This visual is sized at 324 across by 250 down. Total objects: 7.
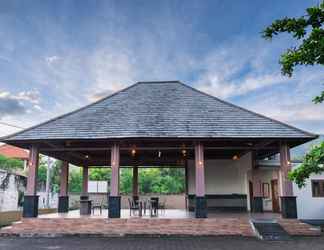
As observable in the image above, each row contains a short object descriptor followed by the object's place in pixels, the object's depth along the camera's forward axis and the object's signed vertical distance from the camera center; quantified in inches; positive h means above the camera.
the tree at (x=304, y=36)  190.1 +86.2
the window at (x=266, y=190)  690.8 -30.8
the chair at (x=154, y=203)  500.7 -41.6
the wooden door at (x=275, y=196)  652.9 -42.5
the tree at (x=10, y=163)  1061.6 +52.8
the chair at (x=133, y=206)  514.9 -47.7
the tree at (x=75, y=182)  1300.4 -18.3
